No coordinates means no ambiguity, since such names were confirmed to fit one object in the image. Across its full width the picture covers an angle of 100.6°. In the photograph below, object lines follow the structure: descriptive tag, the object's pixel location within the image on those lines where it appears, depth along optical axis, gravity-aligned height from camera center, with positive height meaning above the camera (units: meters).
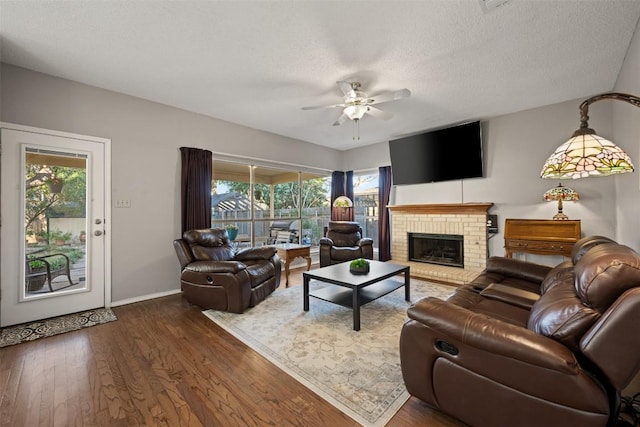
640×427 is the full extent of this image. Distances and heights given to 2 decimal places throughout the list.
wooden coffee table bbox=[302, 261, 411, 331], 2.76 -0.81
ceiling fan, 2.79 +1.29
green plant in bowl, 3.26 -0.64
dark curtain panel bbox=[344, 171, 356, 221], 6.72 +0.75
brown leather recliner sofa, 1.11 -0.66
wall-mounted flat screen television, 4.58 +1.12
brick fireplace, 4.52 -0.29
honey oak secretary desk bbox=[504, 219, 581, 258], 3.61 -0.31
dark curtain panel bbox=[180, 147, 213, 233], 4.01 +0.44
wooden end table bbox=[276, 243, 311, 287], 4.31 -0.60
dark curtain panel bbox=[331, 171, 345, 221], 6.53 +0.66
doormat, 2.57 -1.15
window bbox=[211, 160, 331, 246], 4.79 +0.27
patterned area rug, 1.76 -1.17
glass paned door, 2.80 -0.09
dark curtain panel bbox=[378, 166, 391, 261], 5.82 +0.03
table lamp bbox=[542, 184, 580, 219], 3.67 +0.26
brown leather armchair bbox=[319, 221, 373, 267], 4.92 -0.60
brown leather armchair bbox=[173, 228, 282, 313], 3.05 -0.68
